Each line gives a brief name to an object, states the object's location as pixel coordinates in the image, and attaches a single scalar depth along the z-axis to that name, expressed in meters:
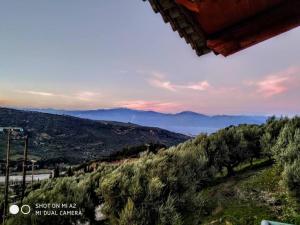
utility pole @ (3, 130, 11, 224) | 14.97
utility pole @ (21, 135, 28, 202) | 19.65
